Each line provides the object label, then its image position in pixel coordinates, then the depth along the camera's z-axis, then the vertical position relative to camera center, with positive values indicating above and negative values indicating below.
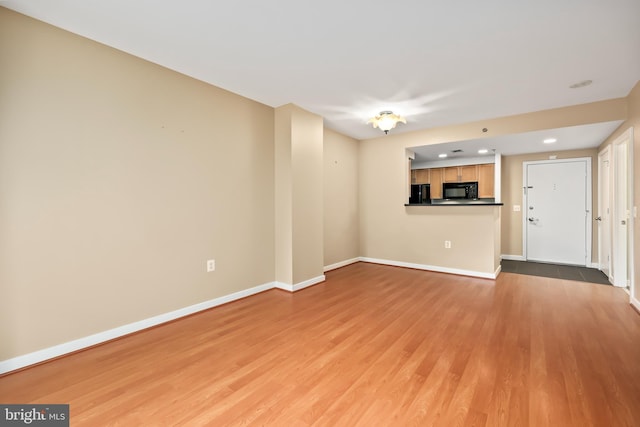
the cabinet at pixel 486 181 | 5.68 +0.59
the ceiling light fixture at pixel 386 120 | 3.68 +1.23
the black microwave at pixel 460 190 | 5.88 +0.41
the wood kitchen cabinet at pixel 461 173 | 5.89 +0.79
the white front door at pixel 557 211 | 5.04 -0.06
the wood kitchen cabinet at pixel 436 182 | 6.35 +0.64
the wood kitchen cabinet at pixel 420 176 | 6.58 +0.81
